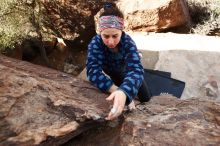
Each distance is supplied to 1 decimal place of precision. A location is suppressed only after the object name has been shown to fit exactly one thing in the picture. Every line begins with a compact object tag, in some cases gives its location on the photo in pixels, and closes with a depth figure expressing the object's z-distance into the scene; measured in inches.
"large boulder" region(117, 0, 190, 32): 161.2
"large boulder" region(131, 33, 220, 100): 113.3
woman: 51.1
